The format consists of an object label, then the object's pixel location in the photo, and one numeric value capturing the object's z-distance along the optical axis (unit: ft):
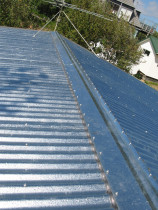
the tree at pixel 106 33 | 60.29
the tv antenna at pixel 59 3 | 28.48
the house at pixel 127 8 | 107.24
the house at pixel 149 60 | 90.24
